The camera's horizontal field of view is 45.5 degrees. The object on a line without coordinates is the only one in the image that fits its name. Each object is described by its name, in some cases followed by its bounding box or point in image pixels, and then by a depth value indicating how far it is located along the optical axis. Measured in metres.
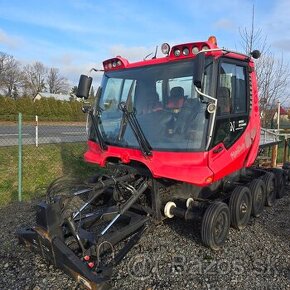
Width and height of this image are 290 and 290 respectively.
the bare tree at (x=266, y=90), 12.50
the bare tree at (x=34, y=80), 67.69
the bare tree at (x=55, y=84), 78.88
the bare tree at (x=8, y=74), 60.56
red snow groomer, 3.86
